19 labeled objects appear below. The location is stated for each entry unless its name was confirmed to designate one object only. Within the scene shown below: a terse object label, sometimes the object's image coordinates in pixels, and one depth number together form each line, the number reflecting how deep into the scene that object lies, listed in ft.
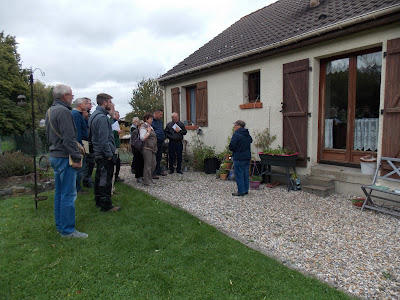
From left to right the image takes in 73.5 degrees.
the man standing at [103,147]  13.42
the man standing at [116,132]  19.97
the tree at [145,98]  79.66
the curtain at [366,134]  17.19
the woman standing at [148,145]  19.98
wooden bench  14.39
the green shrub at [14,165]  21.61
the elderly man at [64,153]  10.82
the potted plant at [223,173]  23.53
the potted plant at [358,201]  15.53
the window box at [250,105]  23.02
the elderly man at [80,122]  16.39
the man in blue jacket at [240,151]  17.56
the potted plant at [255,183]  20.08
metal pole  14.02
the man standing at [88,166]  18.75
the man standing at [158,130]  23.91
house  15.67
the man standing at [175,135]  25.32
